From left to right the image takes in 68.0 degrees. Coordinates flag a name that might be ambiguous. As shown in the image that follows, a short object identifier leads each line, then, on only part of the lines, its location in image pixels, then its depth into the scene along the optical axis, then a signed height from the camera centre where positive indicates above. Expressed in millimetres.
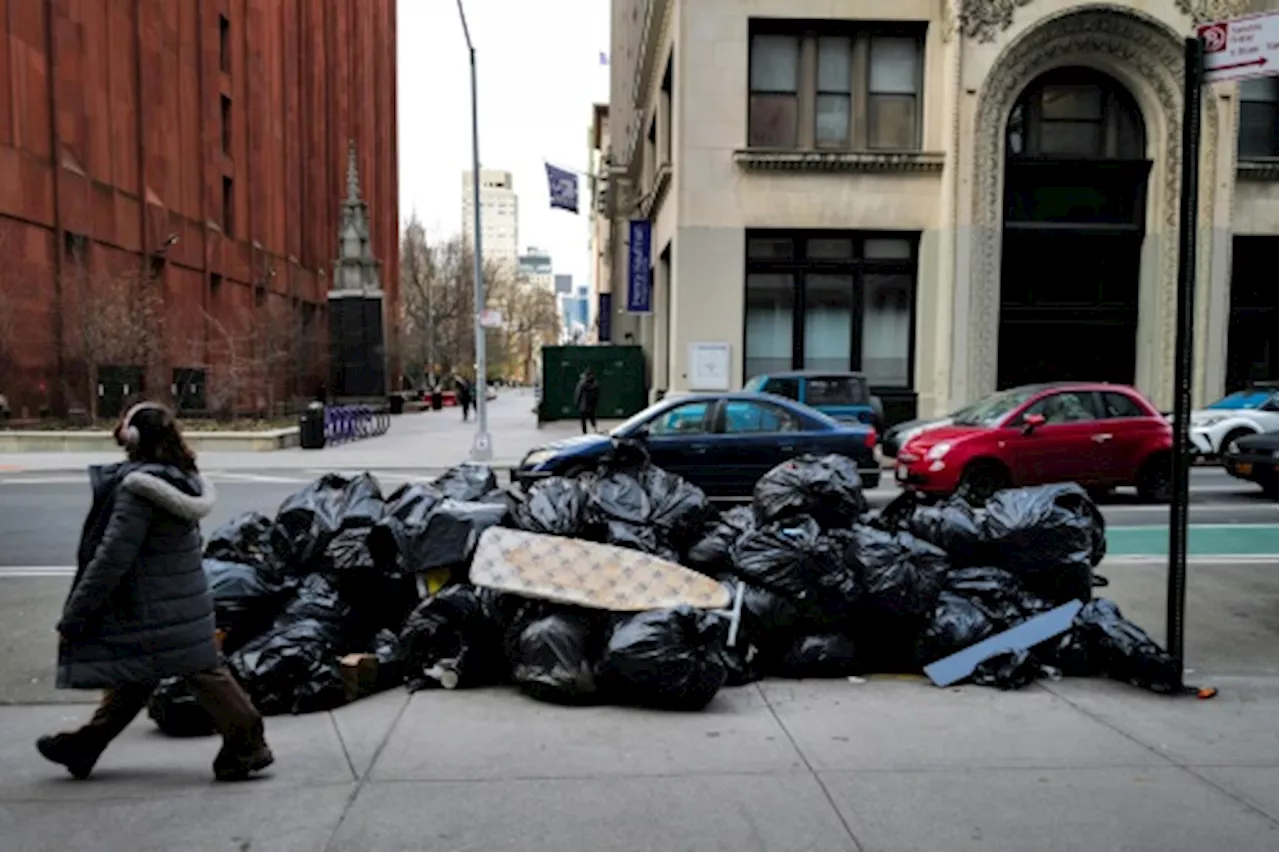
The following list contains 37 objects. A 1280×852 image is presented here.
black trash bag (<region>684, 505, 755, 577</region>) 5777 -1064
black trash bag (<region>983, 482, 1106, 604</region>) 5789 -1015
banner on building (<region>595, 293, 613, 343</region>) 49675 +3135
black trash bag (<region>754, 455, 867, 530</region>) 5871 -738
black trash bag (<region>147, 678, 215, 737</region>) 4449 -1595
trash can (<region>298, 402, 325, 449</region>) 21516 -1274
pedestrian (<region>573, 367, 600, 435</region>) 24047 -532
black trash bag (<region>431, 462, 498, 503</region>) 6348 -760
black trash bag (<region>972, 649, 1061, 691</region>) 5191 -1621
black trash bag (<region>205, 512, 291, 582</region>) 5730 -1079
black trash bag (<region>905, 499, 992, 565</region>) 5969 -991
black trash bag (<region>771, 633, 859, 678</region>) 5340 -1584
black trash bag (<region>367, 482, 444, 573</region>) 5453 -928
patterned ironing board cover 5008 -1087
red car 11859 -858
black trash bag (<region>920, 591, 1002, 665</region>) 5457 -1457
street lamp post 19297 +1338
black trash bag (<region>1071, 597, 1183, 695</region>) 5105 -1506
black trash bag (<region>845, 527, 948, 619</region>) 5395 -1142
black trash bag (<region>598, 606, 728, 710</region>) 4672 -1413
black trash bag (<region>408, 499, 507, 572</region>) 5410 -946
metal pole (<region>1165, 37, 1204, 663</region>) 5008 +164
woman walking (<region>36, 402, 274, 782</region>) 3576 -909
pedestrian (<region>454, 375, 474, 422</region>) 34425 -765
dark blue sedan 11461 -760
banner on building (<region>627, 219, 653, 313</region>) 27297 +3043
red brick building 25359 +6066
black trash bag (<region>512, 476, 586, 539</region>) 5586 -810
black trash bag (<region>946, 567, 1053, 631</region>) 5660 -1314
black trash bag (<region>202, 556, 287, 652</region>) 5123 -1253
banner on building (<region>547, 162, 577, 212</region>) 29484 +5787
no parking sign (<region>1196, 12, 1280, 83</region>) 4770 +1714
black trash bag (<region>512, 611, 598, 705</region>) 4816 -1465
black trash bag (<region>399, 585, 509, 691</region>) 5148 -1462
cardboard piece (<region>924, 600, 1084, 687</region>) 5254 -1505
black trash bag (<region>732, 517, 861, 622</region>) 5336 -1113
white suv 17016 -806
